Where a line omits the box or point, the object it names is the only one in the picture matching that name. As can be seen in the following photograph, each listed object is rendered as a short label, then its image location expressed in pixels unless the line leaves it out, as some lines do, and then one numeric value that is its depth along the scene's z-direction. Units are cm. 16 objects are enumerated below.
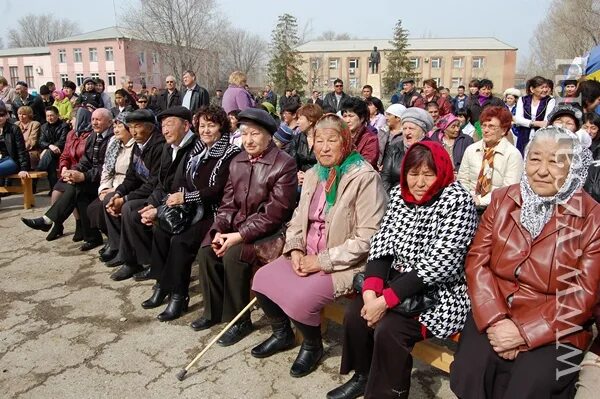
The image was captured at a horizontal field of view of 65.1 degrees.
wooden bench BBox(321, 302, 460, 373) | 245
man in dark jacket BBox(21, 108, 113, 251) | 534
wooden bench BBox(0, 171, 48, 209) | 686
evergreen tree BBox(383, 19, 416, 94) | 4491
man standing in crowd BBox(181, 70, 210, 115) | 818
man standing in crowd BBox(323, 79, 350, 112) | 1086
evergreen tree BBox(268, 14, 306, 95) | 4219
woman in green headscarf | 289
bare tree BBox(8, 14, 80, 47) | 7438
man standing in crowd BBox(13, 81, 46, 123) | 960
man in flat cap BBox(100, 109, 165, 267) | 448
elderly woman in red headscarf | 244
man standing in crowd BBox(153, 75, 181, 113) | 968
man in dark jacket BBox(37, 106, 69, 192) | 739
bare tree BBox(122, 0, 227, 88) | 3362
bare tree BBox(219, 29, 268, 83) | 5419
